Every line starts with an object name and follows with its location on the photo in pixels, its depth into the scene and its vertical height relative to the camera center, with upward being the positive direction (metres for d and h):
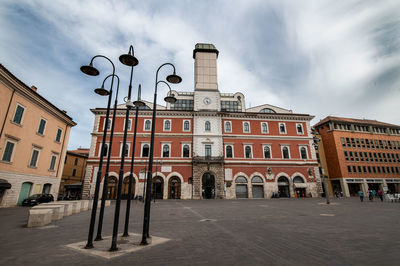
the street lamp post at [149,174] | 5.59 +0.38
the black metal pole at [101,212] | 5.89 -0.76
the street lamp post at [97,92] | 5.24 +3.24
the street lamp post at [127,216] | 6.42 -0.96
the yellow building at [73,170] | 36.41 +3.27
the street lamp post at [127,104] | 5.03 +2.66
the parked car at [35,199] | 18.61 -1.22
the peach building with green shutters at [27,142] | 16.62 +4.48
